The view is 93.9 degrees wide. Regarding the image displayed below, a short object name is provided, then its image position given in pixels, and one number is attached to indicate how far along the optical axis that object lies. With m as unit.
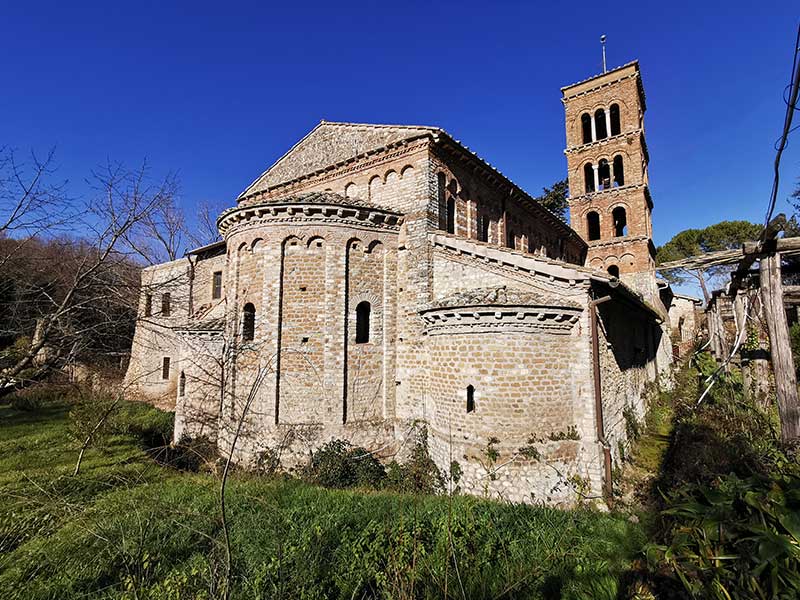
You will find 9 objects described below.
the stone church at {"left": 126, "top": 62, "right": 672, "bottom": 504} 8.55
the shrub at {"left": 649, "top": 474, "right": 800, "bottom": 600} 2.14
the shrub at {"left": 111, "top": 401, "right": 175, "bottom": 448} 14.06
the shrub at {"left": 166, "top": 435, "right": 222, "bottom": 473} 11.37
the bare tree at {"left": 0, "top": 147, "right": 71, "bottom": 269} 5.83
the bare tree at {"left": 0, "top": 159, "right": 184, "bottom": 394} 5.97
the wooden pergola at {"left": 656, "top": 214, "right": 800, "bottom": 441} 5.40
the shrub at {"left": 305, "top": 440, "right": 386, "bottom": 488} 9.57
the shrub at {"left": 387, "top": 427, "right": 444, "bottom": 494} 9.35
